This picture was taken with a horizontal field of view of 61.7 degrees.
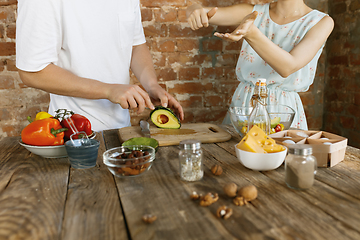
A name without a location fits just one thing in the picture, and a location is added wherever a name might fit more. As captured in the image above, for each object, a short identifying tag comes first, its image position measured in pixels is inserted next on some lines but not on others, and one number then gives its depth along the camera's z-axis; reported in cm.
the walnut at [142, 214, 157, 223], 63
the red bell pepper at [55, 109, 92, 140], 114
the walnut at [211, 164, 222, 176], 88
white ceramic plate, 104
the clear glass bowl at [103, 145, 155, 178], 85
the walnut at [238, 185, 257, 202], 71
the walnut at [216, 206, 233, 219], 64
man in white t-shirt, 131
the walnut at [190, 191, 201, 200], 73
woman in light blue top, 164
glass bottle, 113
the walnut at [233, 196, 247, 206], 70
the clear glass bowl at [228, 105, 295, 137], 126
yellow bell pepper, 123
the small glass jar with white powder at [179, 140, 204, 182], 84
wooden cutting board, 125
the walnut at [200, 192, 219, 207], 70
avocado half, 146
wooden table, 60
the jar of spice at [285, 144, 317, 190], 76
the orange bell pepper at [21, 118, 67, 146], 104
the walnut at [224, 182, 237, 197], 73
